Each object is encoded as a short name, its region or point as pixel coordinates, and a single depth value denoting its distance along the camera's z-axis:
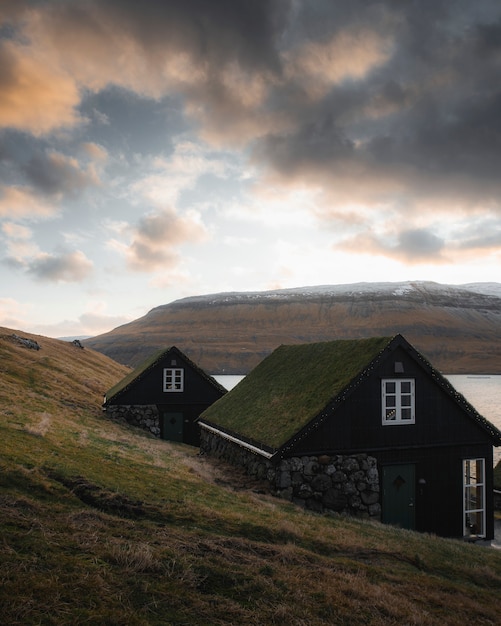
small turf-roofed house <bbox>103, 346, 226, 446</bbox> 37.03
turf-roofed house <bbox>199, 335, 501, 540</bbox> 18.98
